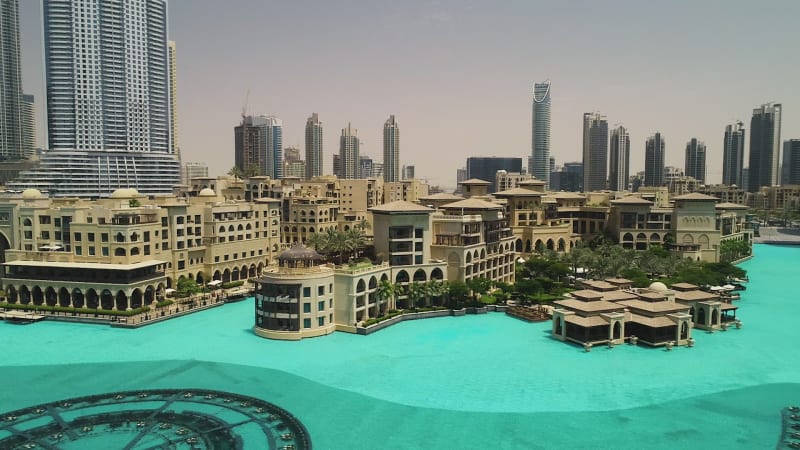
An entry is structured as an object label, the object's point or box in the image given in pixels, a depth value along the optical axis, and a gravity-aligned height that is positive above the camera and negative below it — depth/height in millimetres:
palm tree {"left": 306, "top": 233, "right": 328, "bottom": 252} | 90812 -8394
